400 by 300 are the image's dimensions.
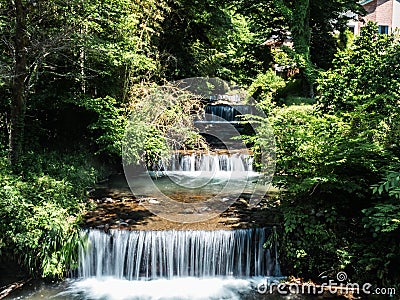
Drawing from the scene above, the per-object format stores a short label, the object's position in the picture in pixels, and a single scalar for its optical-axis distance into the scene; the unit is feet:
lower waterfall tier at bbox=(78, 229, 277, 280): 21.84
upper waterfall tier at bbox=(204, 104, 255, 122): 54.44
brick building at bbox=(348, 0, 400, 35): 70.18
